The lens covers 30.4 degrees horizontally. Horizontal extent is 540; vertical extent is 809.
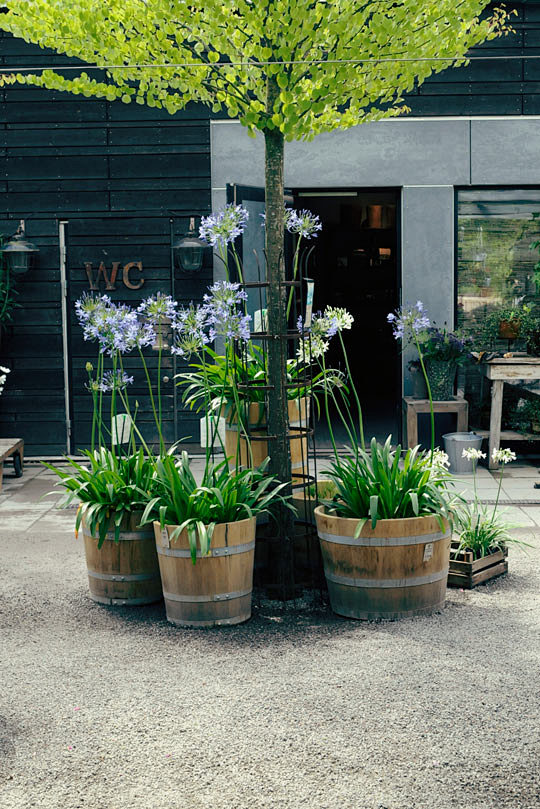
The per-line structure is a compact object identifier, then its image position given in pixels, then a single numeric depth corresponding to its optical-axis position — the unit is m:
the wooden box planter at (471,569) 6.25
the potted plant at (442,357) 10.68
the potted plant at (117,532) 5.79
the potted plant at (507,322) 11.10
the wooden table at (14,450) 9.99
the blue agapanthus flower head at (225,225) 6.02
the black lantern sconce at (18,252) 10.84
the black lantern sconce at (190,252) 10.84
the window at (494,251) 11.27
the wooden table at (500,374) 10.25
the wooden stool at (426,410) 10.57
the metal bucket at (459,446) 10.23
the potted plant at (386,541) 5.46
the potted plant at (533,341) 10.54
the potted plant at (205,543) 5.39
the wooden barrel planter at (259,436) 6.23
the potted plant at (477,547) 6.28
